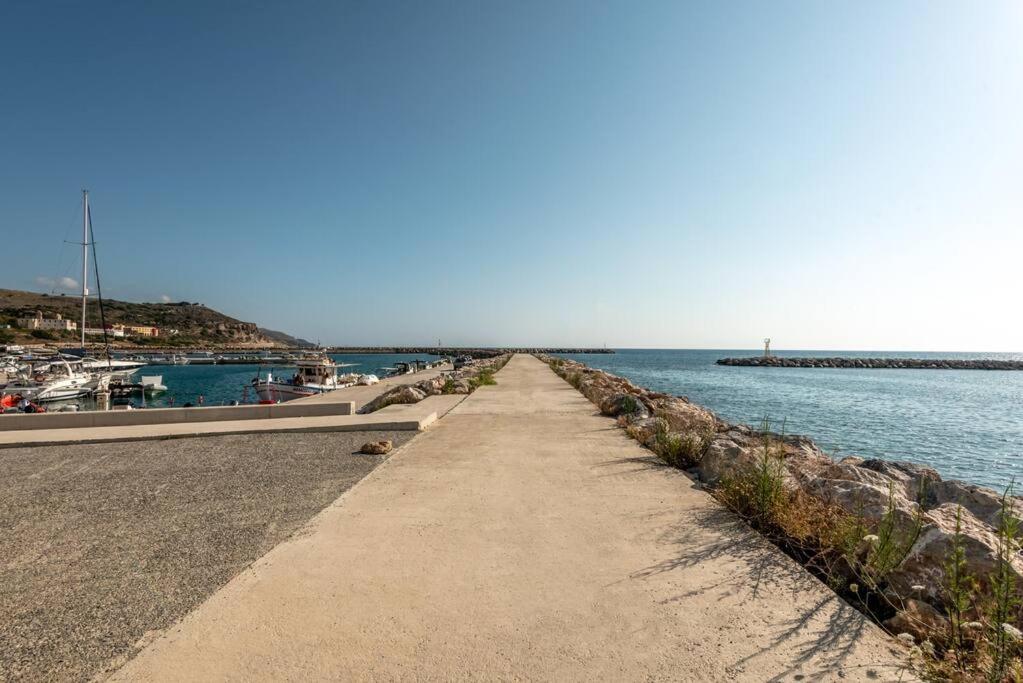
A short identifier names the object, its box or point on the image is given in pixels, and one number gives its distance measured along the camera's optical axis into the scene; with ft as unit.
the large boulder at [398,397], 46.32
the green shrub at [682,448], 21.34
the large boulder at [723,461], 17.67
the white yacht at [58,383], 84.53
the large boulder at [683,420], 27.55
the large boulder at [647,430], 25.55
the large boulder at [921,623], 8.44
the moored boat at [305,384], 78.84
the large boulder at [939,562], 9.46
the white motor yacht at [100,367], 120.11
